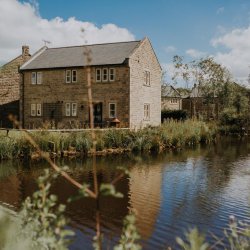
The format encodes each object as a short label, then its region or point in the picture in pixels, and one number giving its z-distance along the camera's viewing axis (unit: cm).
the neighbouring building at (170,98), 4499
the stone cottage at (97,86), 2516
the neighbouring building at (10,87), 3078
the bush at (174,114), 3712
